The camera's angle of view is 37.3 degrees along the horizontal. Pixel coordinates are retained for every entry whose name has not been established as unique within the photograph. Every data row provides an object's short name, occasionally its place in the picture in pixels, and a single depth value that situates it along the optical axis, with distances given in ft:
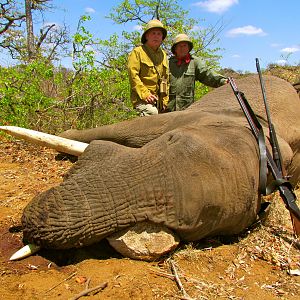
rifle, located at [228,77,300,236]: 11.68
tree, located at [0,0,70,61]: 57.00
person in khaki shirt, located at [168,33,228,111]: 22.44
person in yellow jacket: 20.65
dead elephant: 9.68
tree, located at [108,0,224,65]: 34.78
